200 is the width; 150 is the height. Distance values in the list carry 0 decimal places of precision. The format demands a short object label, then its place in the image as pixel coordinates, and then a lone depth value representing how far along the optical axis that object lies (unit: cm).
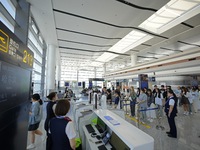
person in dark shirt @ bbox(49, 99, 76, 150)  150
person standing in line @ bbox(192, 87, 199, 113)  683
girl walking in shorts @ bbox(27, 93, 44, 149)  296
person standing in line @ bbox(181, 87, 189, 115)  620
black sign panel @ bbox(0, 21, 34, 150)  147
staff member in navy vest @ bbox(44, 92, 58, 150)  257
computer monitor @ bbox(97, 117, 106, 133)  245
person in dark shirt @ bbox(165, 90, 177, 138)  349
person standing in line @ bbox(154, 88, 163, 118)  492
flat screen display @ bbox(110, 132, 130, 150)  165
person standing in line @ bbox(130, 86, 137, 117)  587
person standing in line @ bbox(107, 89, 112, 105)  811
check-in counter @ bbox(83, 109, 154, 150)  118
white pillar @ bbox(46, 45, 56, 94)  834
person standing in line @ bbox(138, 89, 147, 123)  513
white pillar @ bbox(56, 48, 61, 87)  1839
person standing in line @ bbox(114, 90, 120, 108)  655
